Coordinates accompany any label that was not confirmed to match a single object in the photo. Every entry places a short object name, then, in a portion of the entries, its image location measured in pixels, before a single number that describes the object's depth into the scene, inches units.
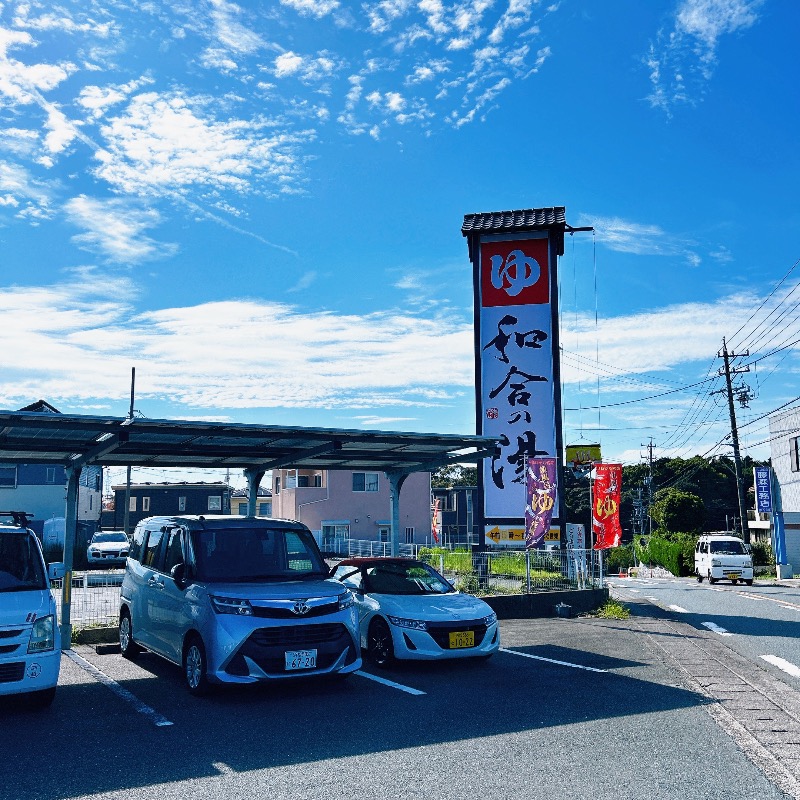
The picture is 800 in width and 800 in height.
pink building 1736.0
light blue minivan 310.2
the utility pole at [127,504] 1494.8
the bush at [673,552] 1705.2
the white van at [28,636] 274.1
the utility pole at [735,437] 1638.8
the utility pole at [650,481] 2637.8
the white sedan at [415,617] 386.0
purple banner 713.0
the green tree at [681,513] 2256.4
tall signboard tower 875.4
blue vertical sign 1574.8
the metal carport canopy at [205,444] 418.0
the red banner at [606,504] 1108.5
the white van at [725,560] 1261.1
